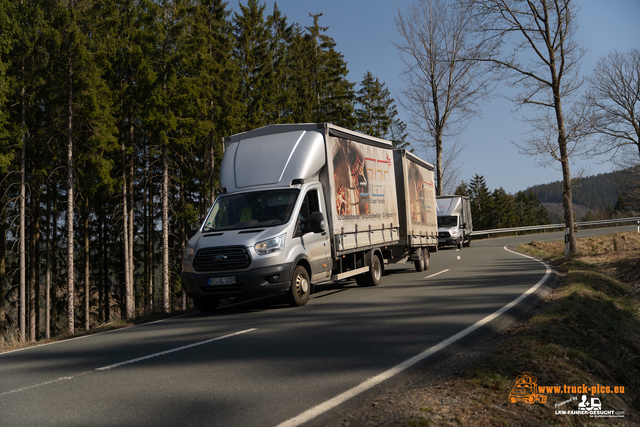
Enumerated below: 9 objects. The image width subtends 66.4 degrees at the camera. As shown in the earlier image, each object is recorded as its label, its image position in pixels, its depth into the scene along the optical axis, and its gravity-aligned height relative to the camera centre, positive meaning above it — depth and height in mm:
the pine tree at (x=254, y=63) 32688 +12594
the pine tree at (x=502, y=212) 100125 +3938
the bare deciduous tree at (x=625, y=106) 31062 +7602
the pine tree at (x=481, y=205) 101125 +5684
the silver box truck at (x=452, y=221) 31922 +850
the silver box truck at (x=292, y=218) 9297 +557
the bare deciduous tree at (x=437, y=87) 32219 +9867
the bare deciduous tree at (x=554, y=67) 19094 +6413
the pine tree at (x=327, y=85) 41250 +13303
